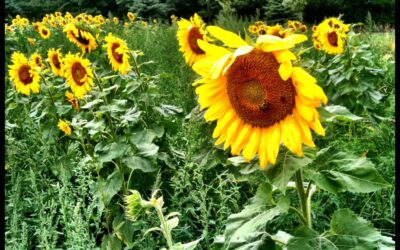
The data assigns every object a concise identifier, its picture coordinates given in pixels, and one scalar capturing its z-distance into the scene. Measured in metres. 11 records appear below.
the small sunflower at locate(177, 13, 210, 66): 2.86
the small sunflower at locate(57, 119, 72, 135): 3.21
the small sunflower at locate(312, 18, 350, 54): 4.02
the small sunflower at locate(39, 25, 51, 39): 6.32
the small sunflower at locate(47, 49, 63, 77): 3.70
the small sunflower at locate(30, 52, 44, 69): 4.09
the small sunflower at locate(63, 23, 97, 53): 3.43
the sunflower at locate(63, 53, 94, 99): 3.11
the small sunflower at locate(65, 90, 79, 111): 3.43
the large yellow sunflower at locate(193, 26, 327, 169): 1.31
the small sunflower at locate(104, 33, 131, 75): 3.09
